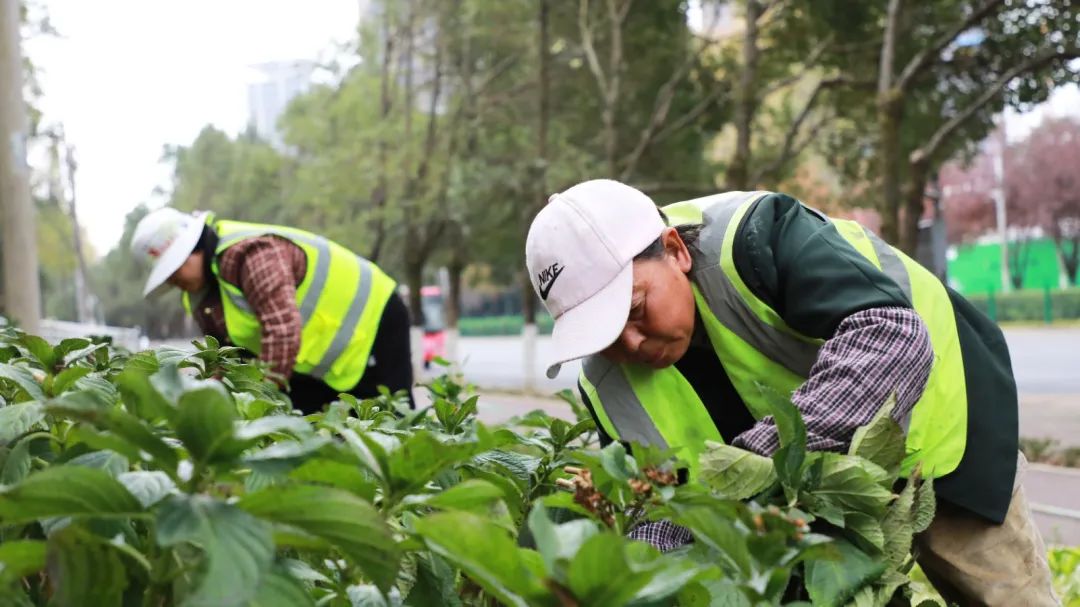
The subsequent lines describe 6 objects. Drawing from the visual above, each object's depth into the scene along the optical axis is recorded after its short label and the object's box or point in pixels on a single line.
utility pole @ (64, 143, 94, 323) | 35.97
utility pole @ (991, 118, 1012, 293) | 41.16
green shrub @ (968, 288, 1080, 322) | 32.44
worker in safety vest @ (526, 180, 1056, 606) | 2.06
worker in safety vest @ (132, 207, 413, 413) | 4.37
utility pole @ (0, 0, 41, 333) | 7.57
